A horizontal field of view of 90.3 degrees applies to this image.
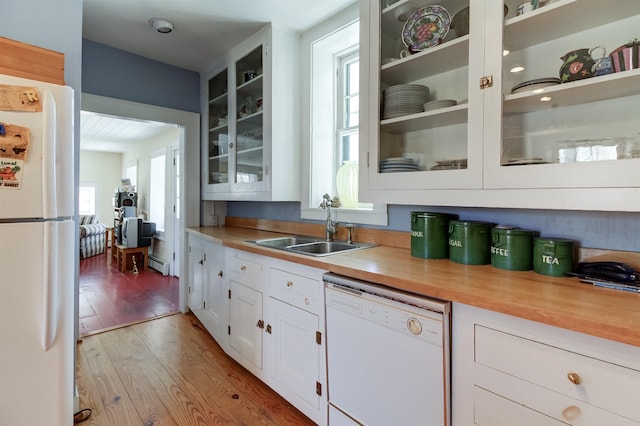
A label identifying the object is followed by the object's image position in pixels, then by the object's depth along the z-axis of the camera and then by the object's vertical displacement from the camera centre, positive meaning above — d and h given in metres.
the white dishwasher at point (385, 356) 1.08 -0.56
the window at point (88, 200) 7.48 +0.26
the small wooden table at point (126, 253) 5.13 -0.71
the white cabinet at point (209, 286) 2.34 -0.62
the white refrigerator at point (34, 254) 1.13 -0.16
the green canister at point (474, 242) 1.39 -0.14
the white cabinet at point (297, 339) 1.54 -0.67
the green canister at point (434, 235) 1.52 -0.12
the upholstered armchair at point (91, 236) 6.21 -0.53
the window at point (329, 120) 2.29 +0.67
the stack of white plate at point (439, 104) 1.45 +0.50
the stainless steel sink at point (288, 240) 2.24 -0.22
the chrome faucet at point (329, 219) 2.15 -0.06
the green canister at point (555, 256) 1.18 -0.17
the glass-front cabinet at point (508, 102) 1.06 +0.43
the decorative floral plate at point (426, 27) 1.50 +0.89
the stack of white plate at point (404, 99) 1.60 +0.57
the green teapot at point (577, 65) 1.11 +0.52
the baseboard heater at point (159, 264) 4.95 -0.88
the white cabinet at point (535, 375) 0.78 -0.45
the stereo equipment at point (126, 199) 6.16 +0.23
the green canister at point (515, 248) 1.27 -0.16
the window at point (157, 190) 5.48 +0.36
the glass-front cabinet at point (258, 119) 2.33 +0.73
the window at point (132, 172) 6.80 +0.87
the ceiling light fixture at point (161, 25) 2.29 +1.36
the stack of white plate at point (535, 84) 1.17 +0.47
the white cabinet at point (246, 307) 1.91 -0.62
